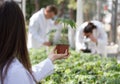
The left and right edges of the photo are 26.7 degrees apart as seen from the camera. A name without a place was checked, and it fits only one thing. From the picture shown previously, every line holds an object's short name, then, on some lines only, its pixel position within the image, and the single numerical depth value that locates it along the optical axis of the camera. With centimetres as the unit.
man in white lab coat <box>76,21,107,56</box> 491
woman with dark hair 134
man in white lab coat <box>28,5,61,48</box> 509
